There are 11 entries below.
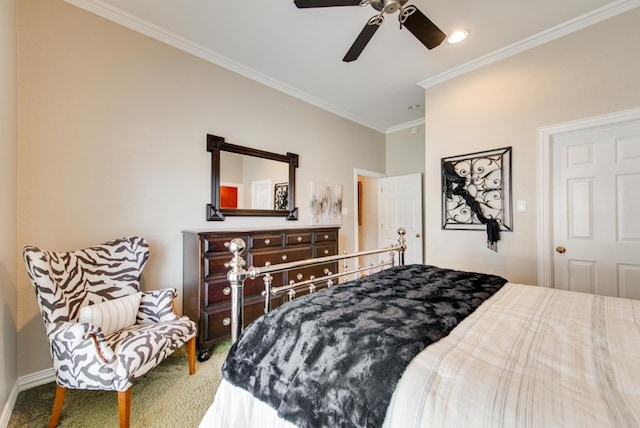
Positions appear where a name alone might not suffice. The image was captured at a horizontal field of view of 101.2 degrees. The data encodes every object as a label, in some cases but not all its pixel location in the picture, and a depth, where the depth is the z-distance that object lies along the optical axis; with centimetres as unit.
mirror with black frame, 278
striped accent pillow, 166
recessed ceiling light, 249
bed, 65
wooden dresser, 223
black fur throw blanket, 80
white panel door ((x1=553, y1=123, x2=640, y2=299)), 221
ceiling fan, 168
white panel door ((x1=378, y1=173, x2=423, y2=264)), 443
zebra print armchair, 144
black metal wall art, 279
